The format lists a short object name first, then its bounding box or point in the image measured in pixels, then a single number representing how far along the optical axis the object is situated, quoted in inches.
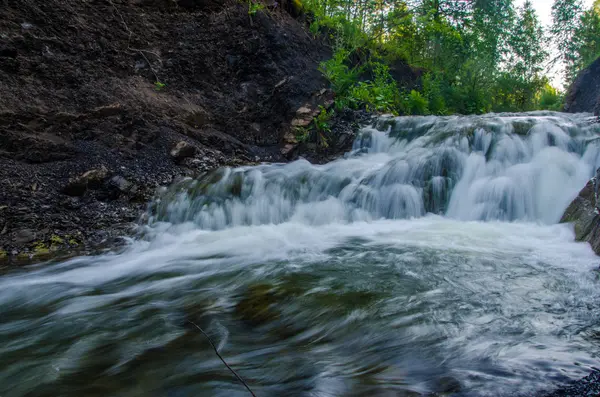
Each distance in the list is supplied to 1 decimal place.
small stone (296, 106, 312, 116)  295.9
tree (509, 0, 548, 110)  640.4
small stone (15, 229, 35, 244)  155.4
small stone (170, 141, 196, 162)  231.5
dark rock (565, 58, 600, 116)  502.0
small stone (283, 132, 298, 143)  286.5
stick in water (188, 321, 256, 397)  74.3
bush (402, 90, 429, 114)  402.6
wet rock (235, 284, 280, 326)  90.7
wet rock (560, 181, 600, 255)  129.6
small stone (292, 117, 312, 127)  291.0
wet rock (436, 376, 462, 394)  54.6
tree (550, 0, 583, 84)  837.8
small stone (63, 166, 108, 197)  183.0
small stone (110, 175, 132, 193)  196.1
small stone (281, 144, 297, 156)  282.4
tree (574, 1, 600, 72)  792.9
